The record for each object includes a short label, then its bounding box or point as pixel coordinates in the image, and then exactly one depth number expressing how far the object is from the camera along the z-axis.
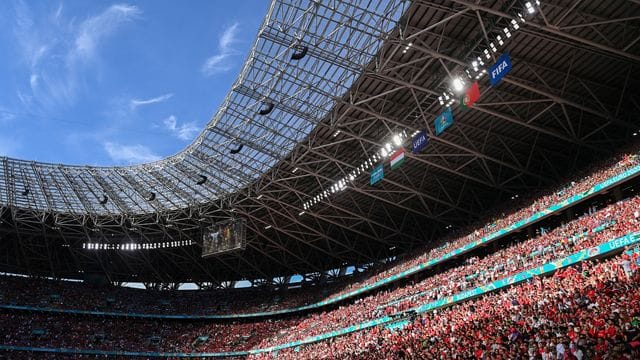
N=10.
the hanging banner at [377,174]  32.44
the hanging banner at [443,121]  25.75
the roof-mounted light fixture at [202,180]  38.88
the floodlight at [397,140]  30.87
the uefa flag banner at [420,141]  28.64
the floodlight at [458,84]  24.92
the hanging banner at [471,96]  23.64
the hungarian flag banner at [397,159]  30.53
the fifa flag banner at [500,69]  21.61
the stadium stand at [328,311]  24.81
